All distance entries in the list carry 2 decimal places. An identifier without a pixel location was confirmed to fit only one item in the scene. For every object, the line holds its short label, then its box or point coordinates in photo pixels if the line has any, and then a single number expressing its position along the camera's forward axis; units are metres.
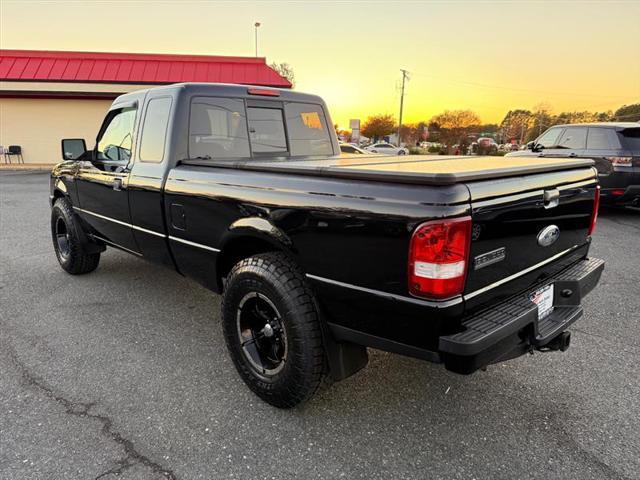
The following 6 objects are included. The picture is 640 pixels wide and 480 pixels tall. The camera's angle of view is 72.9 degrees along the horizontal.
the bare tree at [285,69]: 55.88
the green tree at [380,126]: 71.38
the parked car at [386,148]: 32.40
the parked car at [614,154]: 7.46
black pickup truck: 1.84
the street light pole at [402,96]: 54.69
